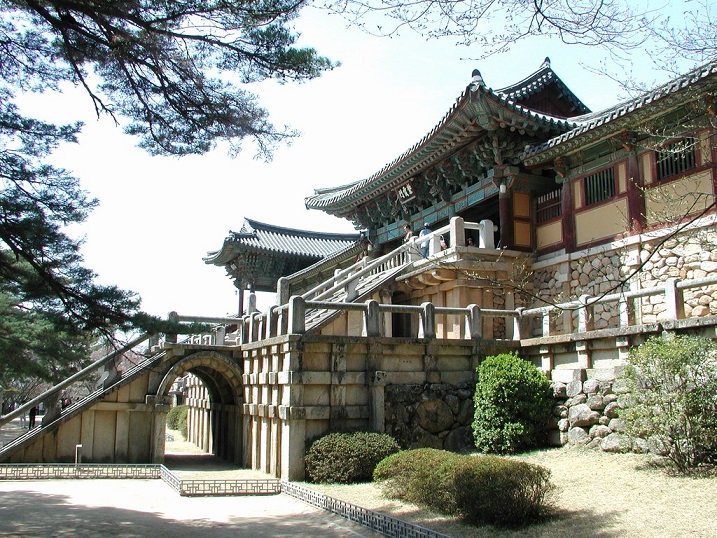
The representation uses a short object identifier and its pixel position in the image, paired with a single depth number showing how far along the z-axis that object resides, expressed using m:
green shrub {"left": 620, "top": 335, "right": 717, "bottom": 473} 9.66
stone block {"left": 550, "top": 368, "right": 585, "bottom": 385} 12.92
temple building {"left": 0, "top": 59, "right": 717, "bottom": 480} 13.18
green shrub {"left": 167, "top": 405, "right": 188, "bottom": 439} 30.22
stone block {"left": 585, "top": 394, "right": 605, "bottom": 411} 12.37
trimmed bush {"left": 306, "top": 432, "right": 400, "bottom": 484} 12.67
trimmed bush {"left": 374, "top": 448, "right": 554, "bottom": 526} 8.68
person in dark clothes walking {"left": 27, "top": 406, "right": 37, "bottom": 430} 23.70
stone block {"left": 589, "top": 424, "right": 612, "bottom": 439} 12.11
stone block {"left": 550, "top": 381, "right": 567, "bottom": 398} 13.34
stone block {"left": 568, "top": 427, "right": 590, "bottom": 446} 12.47
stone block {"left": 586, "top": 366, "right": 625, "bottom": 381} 12.04
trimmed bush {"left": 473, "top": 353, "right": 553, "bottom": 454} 13.23
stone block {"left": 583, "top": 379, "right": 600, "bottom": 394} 12.51
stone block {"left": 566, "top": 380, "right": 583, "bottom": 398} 12.83
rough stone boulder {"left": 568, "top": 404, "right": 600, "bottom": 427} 12.42
